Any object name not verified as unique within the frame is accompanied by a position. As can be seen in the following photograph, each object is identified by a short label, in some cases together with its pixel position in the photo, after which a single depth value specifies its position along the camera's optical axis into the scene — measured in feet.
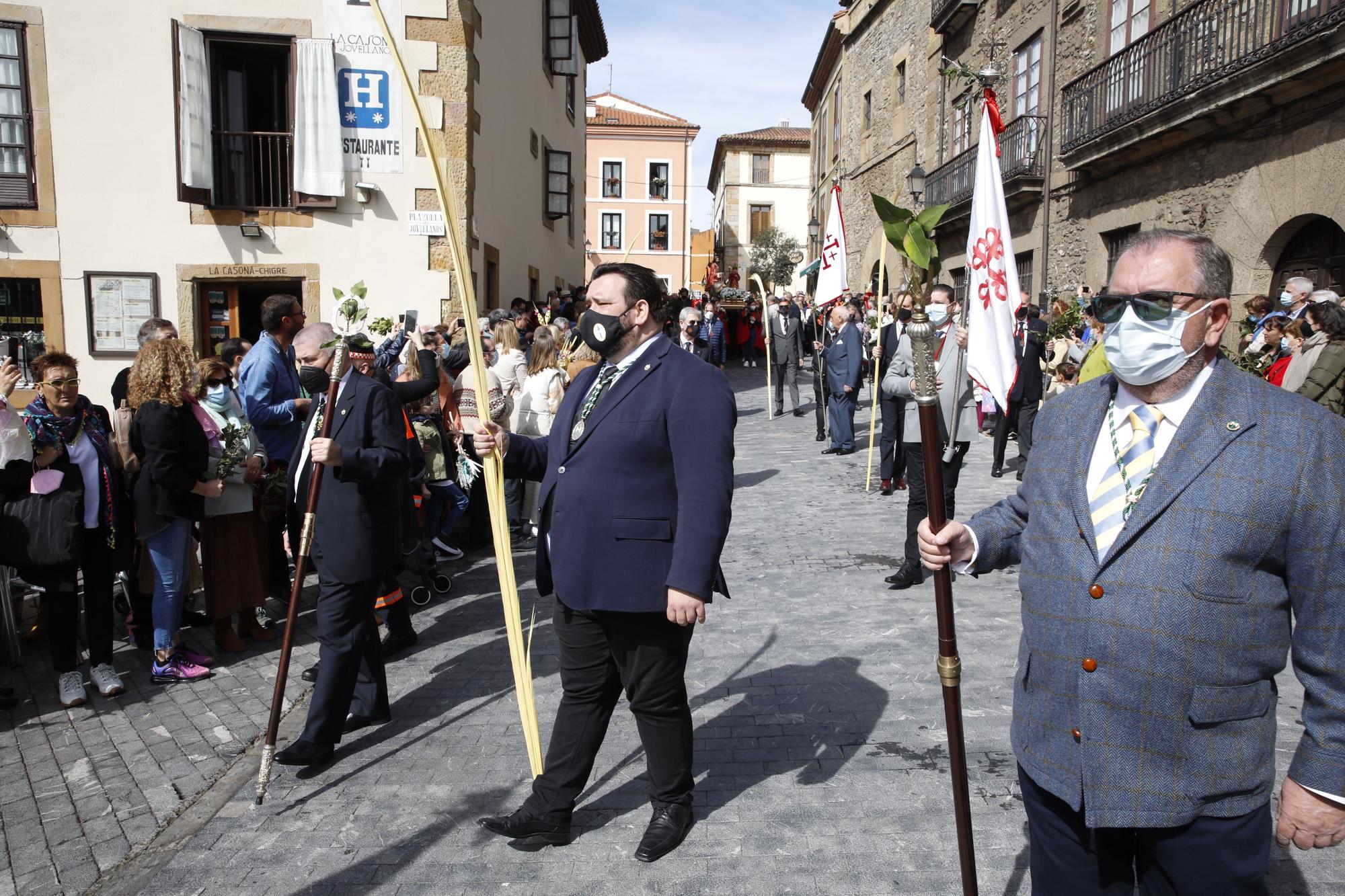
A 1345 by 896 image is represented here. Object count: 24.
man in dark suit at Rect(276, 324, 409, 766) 13.37
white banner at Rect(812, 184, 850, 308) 45.62
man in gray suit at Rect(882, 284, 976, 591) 21.89
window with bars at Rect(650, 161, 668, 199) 142.82
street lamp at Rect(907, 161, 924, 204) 42.29
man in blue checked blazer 6.28
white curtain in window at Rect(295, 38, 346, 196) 39.42
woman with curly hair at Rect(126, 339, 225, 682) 16.71
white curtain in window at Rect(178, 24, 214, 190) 38.47
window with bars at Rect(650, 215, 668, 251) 143.43
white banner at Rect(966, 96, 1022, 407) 21.36
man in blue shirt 21.24
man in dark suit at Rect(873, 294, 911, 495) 34.32
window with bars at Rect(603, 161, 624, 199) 142.92
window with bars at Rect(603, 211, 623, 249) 143.43
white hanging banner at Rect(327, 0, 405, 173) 39.99
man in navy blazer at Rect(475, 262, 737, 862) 10.41
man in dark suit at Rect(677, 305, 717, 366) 48.01
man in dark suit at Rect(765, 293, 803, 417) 55.93
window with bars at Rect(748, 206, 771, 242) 190.19
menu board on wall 40.16
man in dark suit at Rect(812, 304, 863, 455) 41.70
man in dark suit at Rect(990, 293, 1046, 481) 35.81
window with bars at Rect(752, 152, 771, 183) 191.01
